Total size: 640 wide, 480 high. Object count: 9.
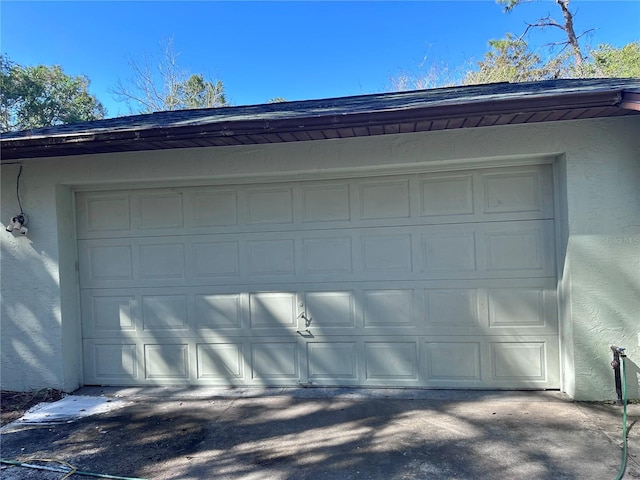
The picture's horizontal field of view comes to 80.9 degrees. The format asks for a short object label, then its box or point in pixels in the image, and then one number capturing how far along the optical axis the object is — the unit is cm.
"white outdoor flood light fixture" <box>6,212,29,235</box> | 421
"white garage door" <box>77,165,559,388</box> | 392
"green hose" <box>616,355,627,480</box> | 249
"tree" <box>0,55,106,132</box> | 1738
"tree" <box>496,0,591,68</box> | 1505
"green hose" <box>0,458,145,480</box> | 262
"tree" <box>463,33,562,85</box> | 1523
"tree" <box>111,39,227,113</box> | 1630
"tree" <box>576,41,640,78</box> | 1266
